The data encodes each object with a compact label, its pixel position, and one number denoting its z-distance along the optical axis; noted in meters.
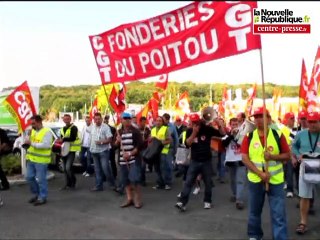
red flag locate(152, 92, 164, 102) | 16.90
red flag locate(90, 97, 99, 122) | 17.63
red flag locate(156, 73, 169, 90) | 15.61
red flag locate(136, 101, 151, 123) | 16.77
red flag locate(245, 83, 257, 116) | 21.25
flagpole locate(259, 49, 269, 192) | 5.93
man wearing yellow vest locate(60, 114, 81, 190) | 11.20
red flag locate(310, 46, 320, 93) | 10.17
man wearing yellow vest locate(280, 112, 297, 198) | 9.72
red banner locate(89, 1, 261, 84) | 6.41
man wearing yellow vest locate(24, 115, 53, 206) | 9.21
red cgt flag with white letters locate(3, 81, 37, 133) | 10.61
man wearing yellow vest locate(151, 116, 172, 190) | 11.49
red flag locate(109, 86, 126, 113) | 11.59
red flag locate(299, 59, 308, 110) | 11.02
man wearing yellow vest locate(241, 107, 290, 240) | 6.07
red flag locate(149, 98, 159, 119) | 16.93
